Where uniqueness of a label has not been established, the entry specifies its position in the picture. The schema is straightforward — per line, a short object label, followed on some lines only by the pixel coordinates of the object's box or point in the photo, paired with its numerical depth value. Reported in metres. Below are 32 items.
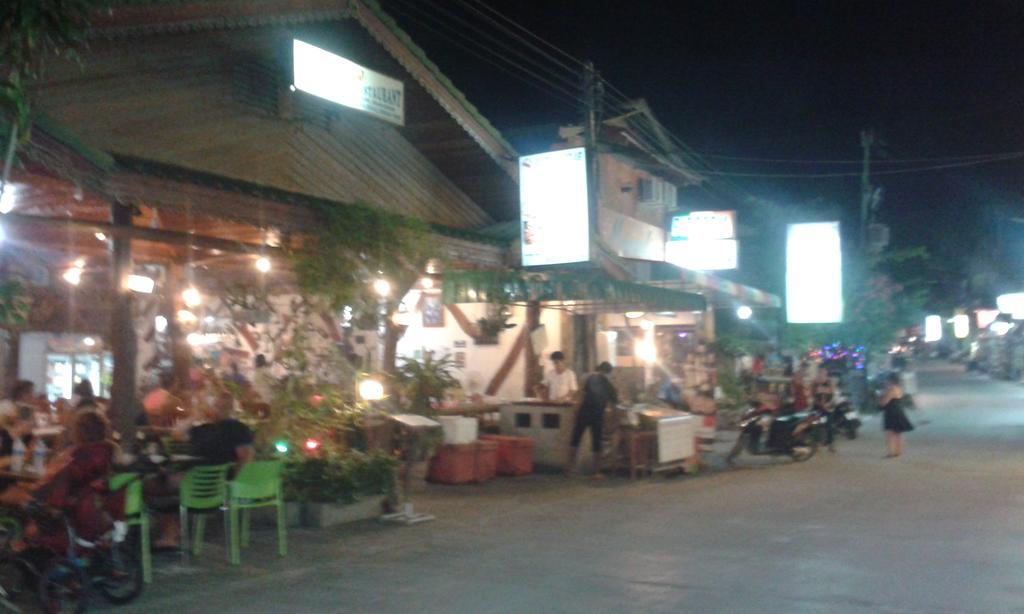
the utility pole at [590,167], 16.67
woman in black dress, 17.30
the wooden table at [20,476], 8.44
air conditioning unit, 24.63
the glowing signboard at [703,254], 26.88
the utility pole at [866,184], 32.12
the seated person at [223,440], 9.51
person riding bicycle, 7.23
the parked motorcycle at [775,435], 16.62
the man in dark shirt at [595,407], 14.71
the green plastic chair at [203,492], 8.95
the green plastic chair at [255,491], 9.16
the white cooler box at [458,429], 13.89
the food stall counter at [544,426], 15.38
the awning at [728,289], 19.33
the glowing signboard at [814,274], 30.38
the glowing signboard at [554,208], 16.47
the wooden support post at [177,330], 13.66
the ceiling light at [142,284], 12.24
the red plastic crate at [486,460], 14.34
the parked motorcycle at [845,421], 20.09
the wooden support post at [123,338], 10.34
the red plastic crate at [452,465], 13.96
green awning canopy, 13.90
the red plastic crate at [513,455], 15.02
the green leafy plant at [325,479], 10.75
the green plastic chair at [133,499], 7.75
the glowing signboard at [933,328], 78.88
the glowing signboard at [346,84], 12.78
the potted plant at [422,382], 12.99
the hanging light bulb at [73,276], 14.03
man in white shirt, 16.56
